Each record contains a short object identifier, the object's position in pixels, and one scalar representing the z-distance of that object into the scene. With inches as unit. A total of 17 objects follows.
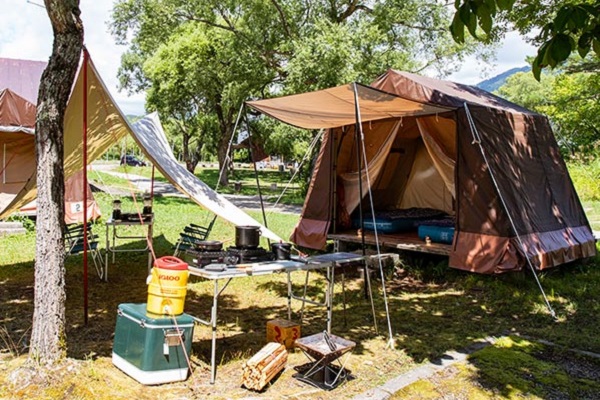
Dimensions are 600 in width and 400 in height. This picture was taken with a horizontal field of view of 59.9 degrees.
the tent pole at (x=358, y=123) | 179.0
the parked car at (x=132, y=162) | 1673.2
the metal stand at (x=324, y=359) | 130.3
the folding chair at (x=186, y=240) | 238.4
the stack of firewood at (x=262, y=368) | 125.9
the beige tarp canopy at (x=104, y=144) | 189.0
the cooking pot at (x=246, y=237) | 149.4
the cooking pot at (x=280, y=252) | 154.1
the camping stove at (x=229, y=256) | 140.1
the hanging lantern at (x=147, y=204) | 267.4
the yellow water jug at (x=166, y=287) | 128.7
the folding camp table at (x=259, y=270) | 130.0
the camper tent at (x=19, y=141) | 346.3
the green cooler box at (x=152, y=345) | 126.4
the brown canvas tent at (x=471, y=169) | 228.8
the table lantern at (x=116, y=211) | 244.1
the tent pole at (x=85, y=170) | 158.9
